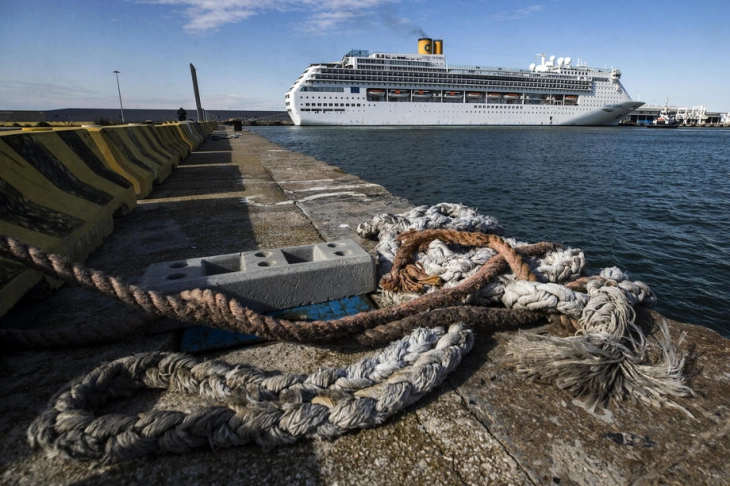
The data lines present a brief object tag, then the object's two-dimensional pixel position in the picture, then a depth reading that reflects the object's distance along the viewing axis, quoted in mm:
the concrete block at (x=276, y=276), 1829
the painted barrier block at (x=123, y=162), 4173
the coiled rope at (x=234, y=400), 1147
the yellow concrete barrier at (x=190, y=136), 11335
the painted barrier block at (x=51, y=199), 2000
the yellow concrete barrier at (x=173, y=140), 8109
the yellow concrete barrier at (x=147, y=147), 5598
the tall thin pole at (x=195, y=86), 32750
